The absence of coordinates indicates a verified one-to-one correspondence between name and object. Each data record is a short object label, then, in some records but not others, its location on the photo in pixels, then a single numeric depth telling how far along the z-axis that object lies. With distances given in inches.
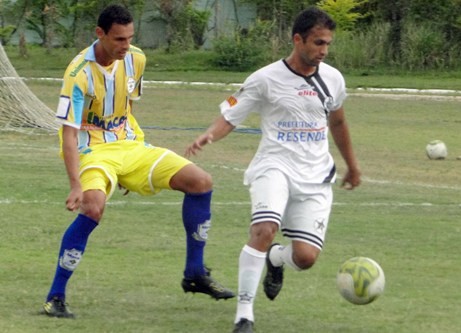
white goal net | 1524.4
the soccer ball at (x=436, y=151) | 1306.6
